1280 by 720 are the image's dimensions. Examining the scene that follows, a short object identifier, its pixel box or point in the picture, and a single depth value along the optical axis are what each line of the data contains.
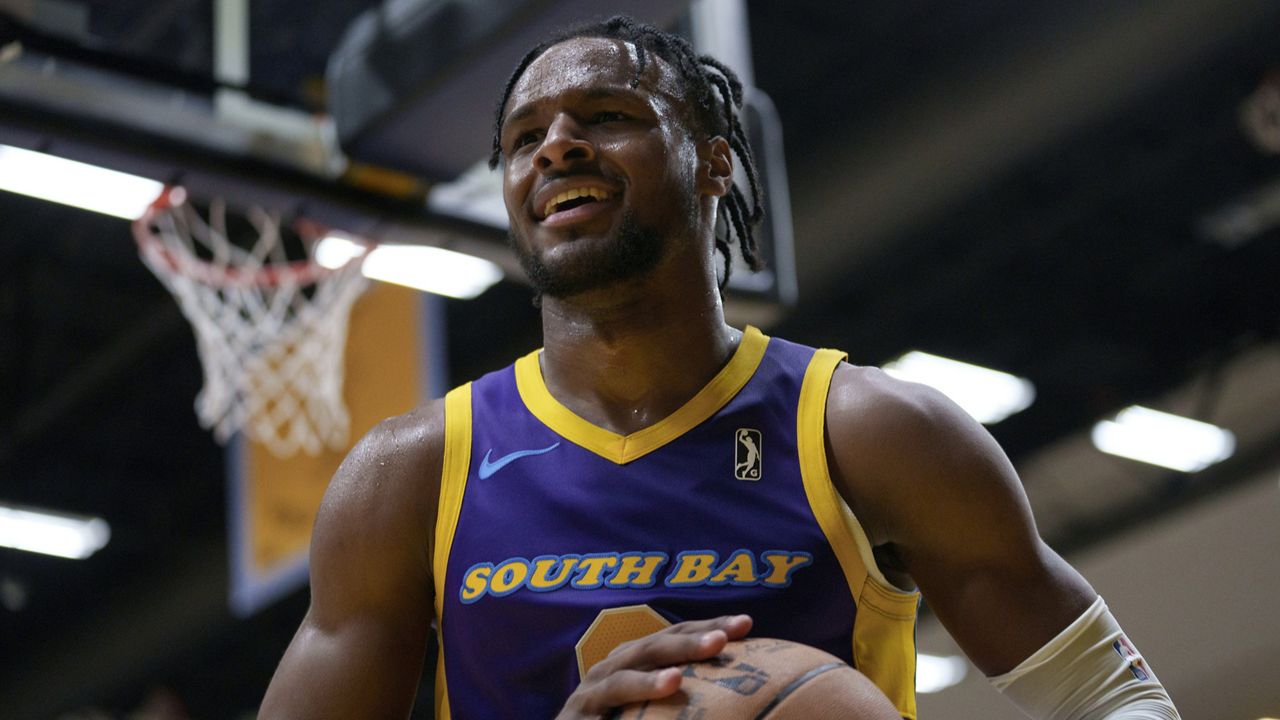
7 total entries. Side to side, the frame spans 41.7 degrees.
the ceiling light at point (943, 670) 15.56
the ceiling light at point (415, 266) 7.02
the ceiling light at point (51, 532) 14.69
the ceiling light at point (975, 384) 12.27
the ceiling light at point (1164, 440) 13.27
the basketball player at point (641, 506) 2.41
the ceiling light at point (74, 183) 5.80
